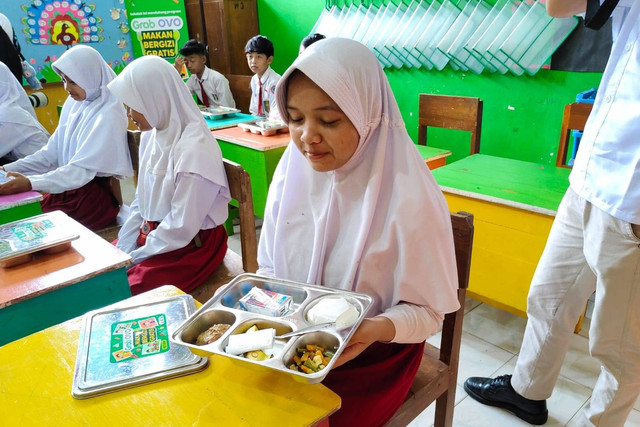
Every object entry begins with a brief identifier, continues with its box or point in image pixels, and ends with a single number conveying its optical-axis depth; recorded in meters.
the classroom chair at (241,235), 1.59
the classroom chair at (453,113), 2.46
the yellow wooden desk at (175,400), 0.69
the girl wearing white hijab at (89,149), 2.16
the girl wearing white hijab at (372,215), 0.95
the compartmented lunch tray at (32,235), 1.20
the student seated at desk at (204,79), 4.45
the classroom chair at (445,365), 1.10
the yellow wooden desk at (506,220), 1.84
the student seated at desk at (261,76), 3.92
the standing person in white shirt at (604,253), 1.10
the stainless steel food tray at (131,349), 0.76
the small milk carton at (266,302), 0.84
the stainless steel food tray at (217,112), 3.62
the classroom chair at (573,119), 2.10
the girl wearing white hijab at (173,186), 1.61
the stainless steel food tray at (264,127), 3.02
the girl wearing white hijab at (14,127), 2.58
